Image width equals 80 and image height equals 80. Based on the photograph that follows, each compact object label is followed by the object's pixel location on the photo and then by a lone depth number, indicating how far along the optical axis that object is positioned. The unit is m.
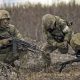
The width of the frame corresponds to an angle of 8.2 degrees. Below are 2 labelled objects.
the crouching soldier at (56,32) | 13.54
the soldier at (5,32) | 12.42
